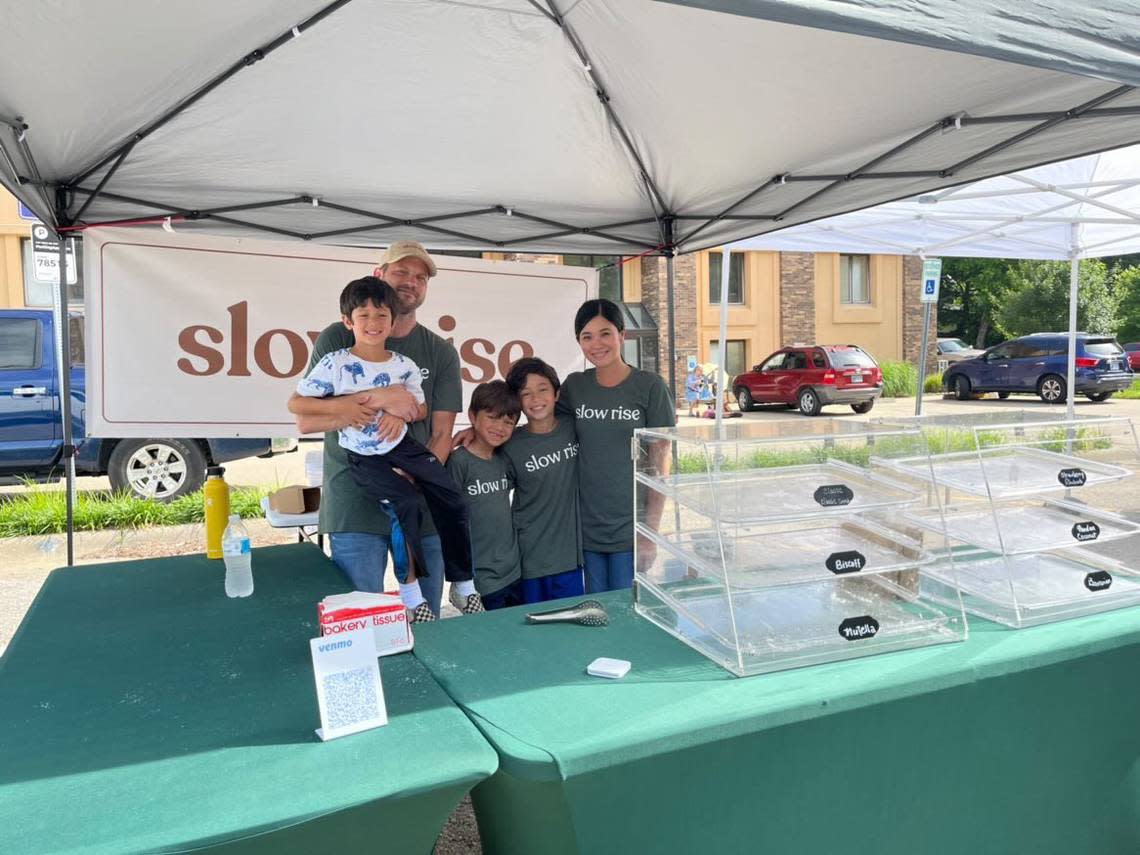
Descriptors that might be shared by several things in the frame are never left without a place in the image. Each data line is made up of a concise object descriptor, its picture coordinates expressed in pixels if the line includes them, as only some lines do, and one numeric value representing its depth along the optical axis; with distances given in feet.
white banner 12.89
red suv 53.52
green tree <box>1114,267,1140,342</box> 101.14
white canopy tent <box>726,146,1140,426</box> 19.04
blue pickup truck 23.29
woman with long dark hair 9.73
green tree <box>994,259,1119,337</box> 84.74
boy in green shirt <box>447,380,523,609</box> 9.17
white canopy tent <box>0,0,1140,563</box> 7.73
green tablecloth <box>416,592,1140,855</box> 4.54
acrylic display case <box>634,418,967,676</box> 5.72
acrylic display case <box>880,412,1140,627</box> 6.53
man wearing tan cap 8.38
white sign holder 4.61
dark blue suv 53.11
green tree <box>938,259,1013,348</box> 108.68
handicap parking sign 30.50
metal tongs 6.34
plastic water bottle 7.58
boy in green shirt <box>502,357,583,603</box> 9.45
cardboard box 13.26
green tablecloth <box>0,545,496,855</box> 3.80
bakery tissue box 5.16
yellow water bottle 8.75
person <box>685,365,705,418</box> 56.44
